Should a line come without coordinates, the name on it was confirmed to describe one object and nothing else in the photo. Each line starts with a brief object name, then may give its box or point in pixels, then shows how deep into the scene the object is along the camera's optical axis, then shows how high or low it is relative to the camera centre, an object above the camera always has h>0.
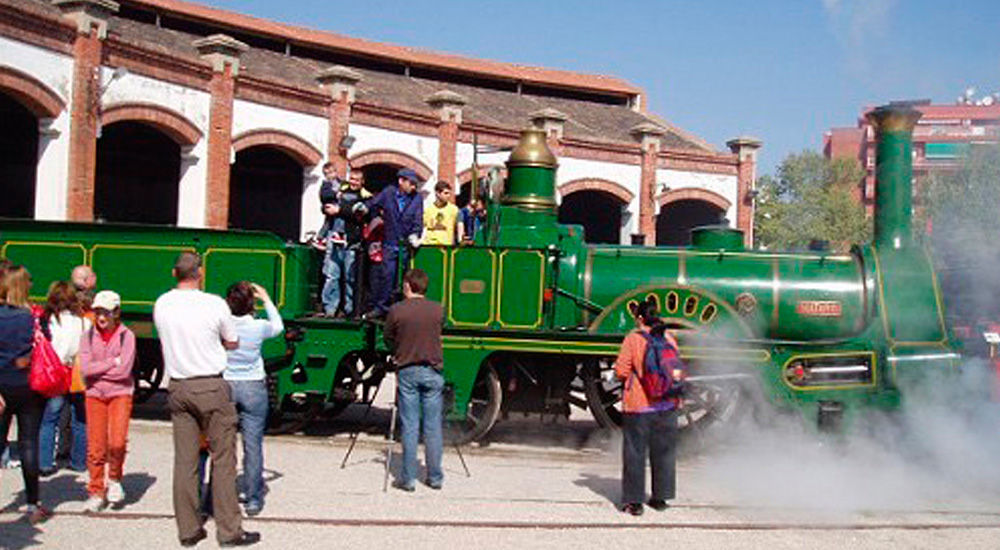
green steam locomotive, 8.92 -0.01
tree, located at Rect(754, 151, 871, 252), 44.59 +5.19
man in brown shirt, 7.26 -0.54
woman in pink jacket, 6.44 -0.74
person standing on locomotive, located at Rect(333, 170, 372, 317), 9.39 +0.52
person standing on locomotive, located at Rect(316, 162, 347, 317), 9.38 +0.56
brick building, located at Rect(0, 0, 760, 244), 17.08 +3.91
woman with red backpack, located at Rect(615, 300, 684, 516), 6.80 -0.73
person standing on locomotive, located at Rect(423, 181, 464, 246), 9.74 +0.77
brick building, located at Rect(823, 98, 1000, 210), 61.15 +13.42
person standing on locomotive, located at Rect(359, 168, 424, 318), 9.09 +0.67
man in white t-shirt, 5.58 -0.62
